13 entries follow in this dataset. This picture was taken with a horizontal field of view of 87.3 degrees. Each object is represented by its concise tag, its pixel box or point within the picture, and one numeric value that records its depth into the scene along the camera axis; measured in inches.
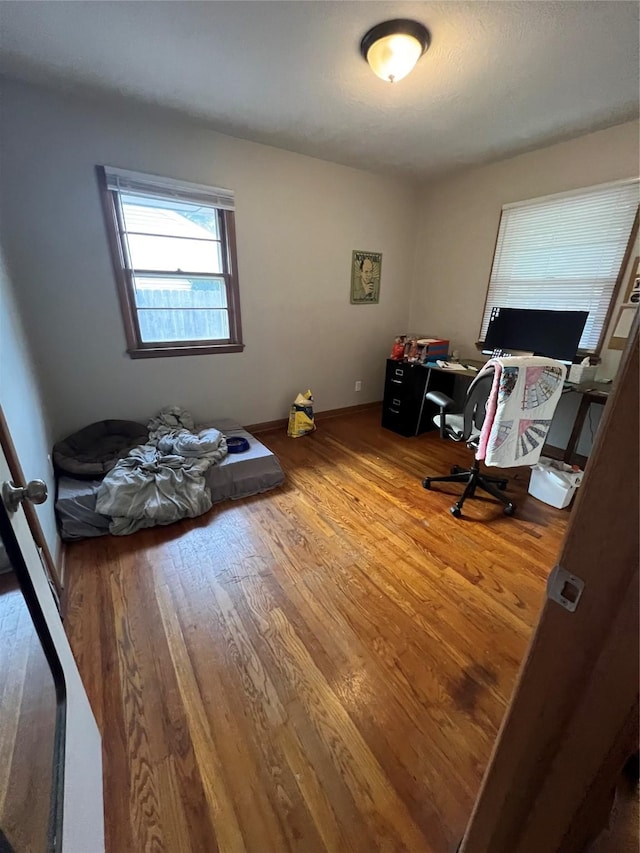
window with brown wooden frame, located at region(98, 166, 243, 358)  99.7
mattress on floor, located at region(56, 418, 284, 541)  77.0
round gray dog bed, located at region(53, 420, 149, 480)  86.4
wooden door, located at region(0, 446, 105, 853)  27.1
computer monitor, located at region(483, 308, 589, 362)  106.0
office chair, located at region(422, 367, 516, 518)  79.8
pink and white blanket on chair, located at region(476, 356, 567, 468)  71.2
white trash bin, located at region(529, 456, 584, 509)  90.7
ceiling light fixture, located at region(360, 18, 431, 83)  61.9
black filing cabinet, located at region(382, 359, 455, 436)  135.7
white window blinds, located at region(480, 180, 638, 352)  101.2
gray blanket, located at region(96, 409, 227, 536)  79.7
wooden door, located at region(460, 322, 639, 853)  15.0
